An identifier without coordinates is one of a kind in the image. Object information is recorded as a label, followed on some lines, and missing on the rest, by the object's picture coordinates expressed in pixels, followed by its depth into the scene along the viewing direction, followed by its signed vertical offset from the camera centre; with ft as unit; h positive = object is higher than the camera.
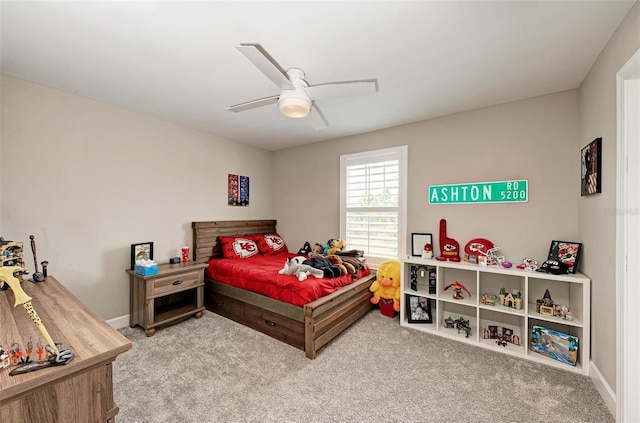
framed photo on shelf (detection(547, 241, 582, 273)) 7.43 -1.14
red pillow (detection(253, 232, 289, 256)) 13.51 -1.74
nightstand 8.86 -3.04
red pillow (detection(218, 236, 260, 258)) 12.16 -1.69
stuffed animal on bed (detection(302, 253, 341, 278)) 9.27 -1.99
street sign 8.73 +0.75
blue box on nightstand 8.89 -2.05
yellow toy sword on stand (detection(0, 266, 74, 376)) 2.93 -1.39
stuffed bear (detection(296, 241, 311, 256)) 13.58 -1.98
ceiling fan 5.67 +2.84
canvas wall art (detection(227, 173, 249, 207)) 13.35 +1.12
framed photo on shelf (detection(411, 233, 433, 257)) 10.44 -1.18
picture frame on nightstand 9.70 -1.55
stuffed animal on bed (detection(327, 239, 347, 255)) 11.94 -1.56
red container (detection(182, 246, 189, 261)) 10.95 -1.76
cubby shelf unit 7.04 -2.91
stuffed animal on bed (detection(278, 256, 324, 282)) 9.07 -2.04
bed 7.83 -3.33
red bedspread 8.21 -2.40
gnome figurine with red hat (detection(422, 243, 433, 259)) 9.91 -1.49
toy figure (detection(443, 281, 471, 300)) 9.07 -2.74
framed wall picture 6.18 +1.18
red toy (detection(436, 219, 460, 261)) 9.55 -1.26
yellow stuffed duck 10.32 -3.02
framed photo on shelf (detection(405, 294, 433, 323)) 9.64 -3.62
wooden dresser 2.74 -1.82
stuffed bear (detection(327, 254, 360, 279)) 10.00 -2.05
